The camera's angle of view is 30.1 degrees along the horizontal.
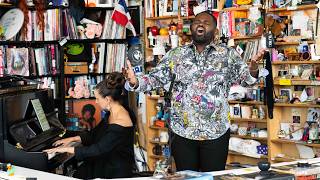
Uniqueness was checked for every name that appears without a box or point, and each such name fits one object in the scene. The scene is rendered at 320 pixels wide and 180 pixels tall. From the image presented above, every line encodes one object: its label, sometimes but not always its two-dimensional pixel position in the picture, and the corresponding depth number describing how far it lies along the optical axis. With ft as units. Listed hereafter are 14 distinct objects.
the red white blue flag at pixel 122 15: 21.98
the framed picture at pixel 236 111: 18.97
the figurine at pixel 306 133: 17.39
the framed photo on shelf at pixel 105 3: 21.75
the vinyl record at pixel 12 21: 19.80
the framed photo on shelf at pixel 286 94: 17.84
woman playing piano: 13.37
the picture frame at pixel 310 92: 17.35
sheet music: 14.11
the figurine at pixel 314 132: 17.12
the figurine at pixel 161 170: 8.87
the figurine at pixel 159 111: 21.65
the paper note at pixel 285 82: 17.42
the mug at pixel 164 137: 21.48
